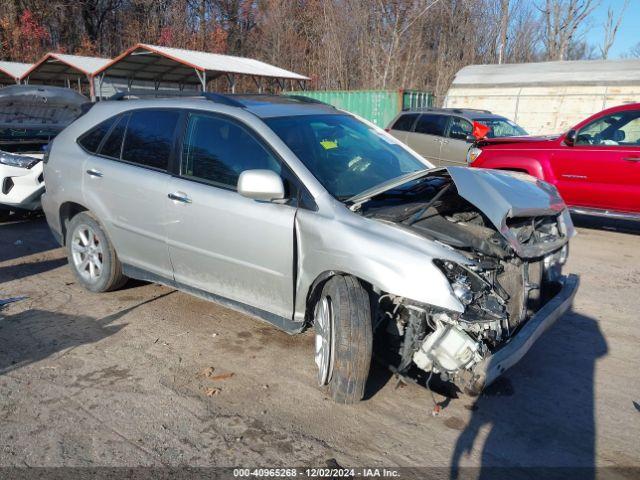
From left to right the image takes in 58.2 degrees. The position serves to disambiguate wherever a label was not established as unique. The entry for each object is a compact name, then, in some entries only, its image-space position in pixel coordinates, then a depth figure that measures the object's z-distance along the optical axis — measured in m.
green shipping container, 19.22
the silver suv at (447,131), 12.47
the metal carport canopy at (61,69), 20.34
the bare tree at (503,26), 30.28
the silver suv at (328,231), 3.24
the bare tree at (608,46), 36.30
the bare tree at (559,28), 34.06
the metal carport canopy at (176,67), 18.19
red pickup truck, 7.80
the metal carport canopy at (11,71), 21.22
